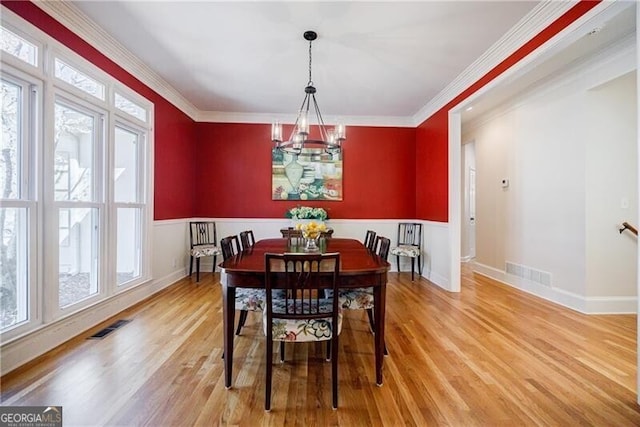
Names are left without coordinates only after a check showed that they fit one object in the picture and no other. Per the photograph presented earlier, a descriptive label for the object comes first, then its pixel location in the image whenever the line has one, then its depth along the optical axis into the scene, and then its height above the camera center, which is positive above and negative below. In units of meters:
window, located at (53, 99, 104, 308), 2.60 +0.12
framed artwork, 5.48 +0.67
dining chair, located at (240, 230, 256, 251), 2.97 -0.29
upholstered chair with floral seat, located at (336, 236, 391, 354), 2.30 -0.66
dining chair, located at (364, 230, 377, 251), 2.93 -0.28
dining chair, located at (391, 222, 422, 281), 4.92 -0.53
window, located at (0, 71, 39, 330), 2.14 +0.08
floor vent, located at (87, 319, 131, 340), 2.65 -1.08
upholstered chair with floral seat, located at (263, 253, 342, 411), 1.73 -0.60
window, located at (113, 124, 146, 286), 3.42 +0.16
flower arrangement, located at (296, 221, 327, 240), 2.65 -0.16
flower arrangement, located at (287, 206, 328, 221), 5.05 -0.02
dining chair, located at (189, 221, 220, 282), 4.67 -0.50
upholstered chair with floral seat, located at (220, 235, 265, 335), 2.22 -0.64
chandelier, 2.83 +0.75
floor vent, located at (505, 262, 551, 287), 3.84 -0.82
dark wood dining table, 1.89 -0.44
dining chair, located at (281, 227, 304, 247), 3.24 -0.30
